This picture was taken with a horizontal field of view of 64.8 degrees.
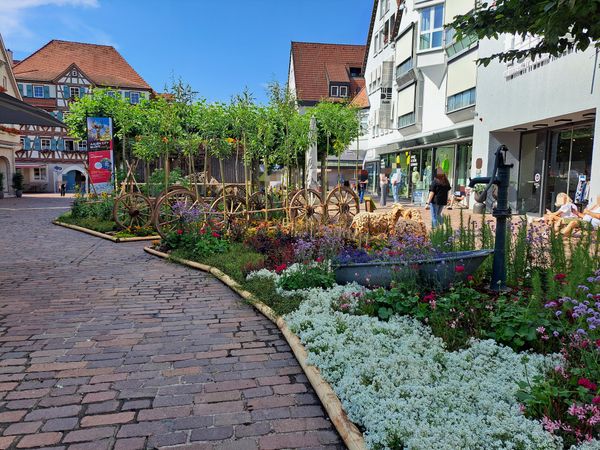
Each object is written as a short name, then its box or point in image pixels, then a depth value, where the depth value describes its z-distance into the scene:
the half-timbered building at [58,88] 47.12
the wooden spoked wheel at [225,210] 8.96
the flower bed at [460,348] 2.28
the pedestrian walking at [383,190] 20.64
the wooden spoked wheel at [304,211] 8.87
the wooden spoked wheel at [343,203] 9.84
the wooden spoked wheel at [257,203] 10.69
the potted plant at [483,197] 3.61
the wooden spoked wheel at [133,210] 11.61
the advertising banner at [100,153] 13.98
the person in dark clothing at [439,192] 10.40
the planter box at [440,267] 4.30
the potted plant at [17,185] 33.62
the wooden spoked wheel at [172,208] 9.44
